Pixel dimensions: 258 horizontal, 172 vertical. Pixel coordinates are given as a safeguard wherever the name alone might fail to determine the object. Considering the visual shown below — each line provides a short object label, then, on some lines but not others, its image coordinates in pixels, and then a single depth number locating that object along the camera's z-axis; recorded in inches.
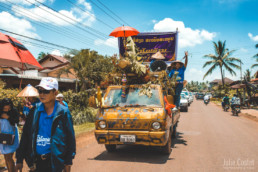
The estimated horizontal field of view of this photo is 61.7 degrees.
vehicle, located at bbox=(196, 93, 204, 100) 2145.7
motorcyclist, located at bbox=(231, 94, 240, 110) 665.6
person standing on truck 303.1
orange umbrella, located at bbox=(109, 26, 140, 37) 360.3
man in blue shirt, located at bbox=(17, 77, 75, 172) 99.6
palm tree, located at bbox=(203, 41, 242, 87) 1559.4
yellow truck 200.4
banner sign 433.4
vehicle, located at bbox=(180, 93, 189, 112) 733.9
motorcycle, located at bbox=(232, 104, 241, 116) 648.4
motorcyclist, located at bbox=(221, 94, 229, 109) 819.0
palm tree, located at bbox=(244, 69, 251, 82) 1517.6
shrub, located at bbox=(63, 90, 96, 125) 449.1
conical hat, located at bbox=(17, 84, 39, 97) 279.2
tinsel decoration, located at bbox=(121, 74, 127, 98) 234.0
